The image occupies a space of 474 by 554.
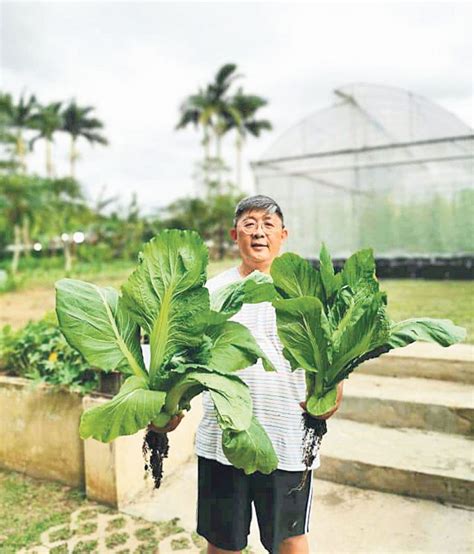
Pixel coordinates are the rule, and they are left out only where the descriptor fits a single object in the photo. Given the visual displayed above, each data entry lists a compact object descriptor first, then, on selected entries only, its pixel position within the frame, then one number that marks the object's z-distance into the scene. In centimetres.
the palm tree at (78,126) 2612
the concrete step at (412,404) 301
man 157
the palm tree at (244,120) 2434
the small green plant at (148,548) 231
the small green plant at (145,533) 242
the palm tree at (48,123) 2416
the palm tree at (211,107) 2388
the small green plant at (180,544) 233
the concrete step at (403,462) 258
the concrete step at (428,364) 342
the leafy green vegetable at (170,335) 120
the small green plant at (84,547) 232
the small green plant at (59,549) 232
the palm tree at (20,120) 2213
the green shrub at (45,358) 291
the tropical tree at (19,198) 1348
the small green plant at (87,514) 262
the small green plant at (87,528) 248
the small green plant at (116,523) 251
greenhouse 928
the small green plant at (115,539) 238
